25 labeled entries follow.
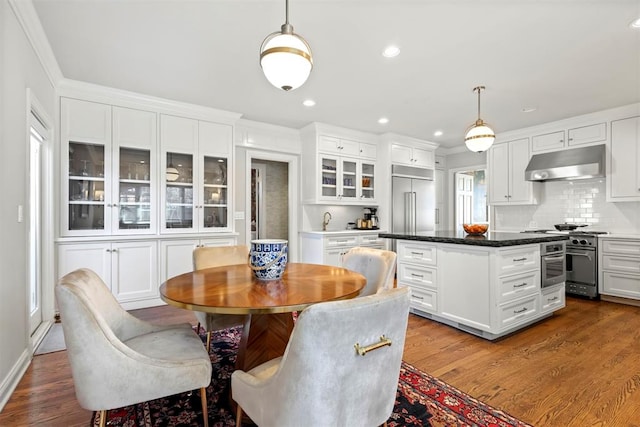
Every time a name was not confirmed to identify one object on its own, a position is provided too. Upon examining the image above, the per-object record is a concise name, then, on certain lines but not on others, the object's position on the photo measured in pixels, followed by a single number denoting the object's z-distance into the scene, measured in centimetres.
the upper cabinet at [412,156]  558
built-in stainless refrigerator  553
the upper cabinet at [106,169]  334
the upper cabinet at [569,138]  436
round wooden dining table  124
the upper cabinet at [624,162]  403
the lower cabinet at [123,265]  331
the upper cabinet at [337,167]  495
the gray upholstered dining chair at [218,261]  215
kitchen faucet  541
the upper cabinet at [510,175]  511
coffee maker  553
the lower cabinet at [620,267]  382
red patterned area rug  164
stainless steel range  409
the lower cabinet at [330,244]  480
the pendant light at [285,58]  166
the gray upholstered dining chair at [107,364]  118
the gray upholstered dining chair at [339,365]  87
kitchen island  270
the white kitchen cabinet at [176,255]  377
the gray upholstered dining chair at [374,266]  210
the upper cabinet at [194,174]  386
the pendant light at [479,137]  329
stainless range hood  423
